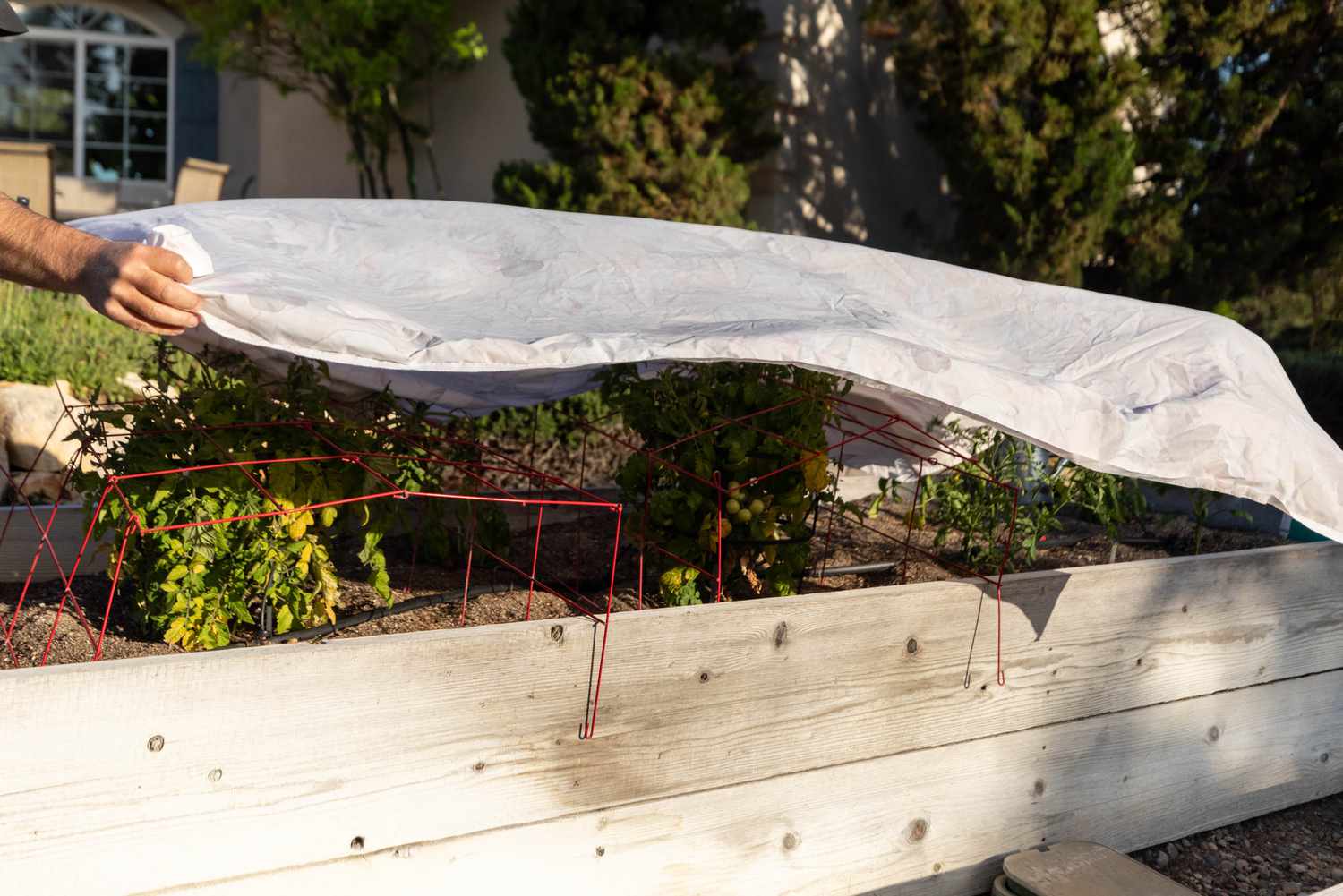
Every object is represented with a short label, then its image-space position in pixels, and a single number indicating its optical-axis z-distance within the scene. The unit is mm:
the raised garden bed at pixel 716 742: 1527
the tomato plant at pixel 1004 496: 2828
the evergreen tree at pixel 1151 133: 5410
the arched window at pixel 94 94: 11312
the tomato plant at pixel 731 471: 2414
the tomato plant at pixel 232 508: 1983
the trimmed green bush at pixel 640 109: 5910
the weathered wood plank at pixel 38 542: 2588
